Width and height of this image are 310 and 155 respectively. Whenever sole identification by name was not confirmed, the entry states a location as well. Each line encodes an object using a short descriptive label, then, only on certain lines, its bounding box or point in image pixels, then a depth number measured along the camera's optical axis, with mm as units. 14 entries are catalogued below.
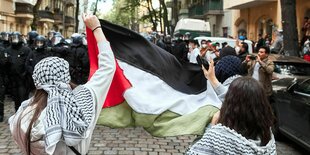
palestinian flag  4289
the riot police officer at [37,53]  10070
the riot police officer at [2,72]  9859
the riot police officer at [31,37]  12528
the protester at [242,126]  2482
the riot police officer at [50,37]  12266
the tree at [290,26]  14023
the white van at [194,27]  29781
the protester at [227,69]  4847
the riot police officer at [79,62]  11461
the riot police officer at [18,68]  10172
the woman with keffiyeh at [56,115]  2721
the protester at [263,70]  7922
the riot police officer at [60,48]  10969
